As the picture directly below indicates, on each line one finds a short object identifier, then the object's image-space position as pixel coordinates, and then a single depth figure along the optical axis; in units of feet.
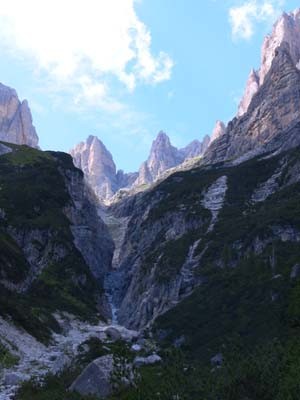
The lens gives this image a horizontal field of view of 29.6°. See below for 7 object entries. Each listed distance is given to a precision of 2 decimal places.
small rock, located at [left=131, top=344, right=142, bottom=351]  153.68
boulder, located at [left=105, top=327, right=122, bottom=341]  183.38
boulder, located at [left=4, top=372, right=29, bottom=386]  99.60
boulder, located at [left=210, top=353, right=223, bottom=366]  131.71
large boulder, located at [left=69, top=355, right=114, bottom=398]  83.68
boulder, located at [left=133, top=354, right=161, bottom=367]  120.54
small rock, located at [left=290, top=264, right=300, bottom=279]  194.79
